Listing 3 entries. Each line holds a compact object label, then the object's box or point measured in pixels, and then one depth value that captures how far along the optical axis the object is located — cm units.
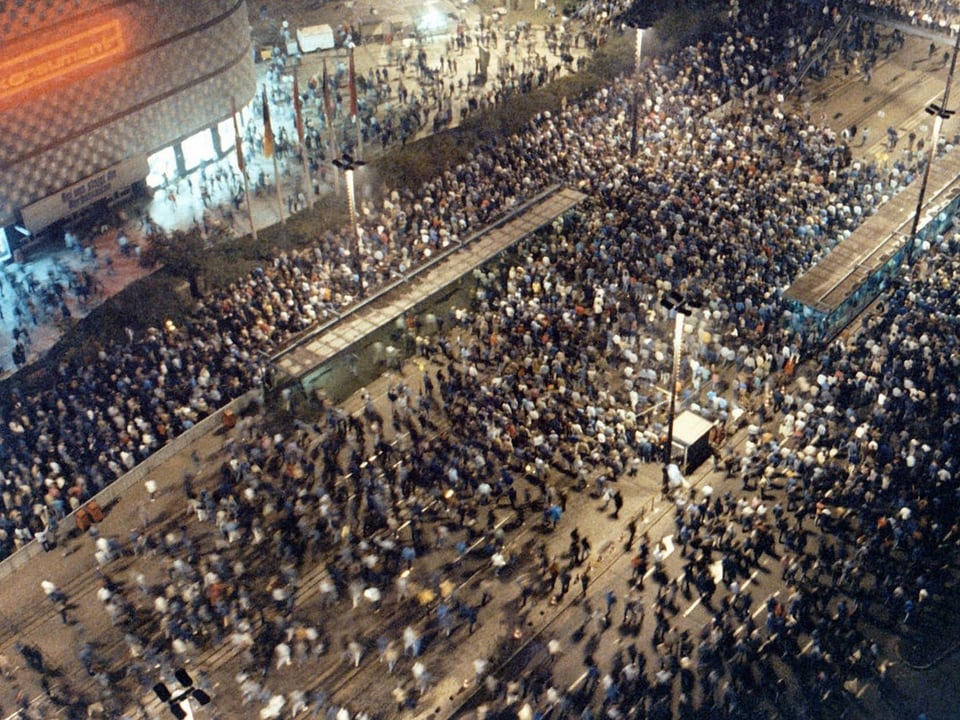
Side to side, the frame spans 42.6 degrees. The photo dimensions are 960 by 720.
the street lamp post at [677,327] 3447
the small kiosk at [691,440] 3859
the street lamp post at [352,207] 4359
